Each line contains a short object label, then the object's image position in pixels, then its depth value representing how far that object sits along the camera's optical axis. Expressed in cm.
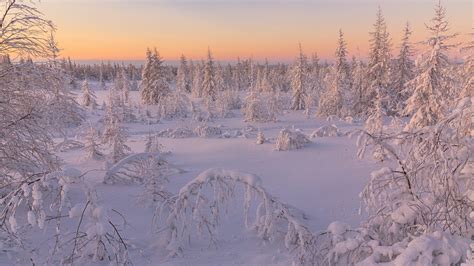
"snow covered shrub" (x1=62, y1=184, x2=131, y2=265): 580
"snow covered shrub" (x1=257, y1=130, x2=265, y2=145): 2123
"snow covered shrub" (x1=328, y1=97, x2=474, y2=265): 432
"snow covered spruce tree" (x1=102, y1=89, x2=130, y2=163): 1631
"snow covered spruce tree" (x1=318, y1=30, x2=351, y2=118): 4059
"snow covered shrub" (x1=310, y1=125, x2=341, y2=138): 2342
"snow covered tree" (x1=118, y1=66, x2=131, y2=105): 5815
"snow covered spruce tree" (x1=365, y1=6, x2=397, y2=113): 3775
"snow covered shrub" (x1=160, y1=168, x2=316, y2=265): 700
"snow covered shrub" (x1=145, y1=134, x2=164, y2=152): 1469
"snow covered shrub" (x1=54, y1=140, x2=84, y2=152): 2023
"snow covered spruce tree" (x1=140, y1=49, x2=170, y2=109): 5025
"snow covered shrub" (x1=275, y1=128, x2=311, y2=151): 1933
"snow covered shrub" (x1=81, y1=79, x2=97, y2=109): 4645
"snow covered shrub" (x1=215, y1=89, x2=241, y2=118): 4253
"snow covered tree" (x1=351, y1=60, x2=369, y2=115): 4019
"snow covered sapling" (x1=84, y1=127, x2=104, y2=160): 1734
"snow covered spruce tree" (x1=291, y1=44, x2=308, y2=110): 4878
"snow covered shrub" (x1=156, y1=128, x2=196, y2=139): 2603
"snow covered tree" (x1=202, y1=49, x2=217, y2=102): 5822
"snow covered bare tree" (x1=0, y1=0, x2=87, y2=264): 878
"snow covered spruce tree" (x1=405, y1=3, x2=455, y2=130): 1767
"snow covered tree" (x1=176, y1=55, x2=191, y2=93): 7014
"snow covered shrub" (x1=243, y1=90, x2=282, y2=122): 3681
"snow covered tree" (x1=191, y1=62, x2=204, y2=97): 6606
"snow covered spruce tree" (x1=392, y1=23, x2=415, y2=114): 3853
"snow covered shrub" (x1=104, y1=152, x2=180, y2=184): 1101
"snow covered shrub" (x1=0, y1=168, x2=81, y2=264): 497
